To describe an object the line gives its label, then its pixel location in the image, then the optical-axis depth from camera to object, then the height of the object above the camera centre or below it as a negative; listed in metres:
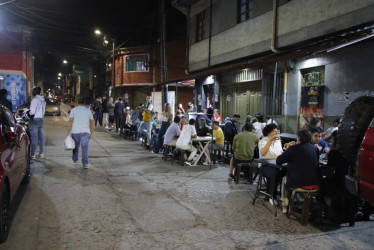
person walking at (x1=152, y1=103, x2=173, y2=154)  11.70 -0.90
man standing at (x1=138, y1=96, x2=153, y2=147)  13.06 -0.72
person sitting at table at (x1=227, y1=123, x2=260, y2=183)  7.67 -0.87
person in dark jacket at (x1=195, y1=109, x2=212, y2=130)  12.99 -0.40
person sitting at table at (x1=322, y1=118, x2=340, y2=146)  8.16 -0.64
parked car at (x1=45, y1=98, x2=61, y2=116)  31.26 -0.26
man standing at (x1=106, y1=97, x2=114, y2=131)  20.28 -0.58
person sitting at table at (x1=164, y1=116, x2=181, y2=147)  10.39 -0.82
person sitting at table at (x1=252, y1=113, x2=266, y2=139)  10.30 -0.58
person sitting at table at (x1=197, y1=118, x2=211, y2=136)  10.19 -0.69
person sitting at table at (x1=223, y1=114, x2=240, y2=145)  10.77 -0.72
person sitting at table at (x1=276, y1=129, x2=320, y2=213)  5.14 -0.84
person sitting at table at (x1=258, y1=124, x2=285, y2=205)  6.29 -0.79
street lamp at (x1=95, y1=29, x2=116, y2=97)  29.42 +2.00
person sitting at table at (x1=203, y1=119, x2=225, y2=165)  10.09 -0.87
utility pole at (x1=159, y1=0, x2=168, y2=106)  15.61 +3.05
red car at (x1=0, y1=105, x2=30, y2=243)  4.14 -0.86
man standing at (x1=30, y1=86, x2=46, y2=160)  9.36 -0.43
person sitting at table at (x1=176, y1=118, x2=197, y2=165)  9.65 -0.84
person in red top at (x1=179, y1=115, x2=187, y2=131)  11.38 -0.52
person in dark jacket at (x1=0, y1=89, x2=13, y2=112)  9.04 +0.14
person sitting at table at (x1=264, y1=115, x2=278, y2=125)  11.09 -0.39
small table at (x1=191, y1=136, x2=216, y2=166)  9.71 -1.03
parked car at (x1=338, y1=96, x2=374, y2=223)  3.90 -0.43
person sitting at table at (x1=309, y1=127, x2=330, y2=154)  6.82 -0.64
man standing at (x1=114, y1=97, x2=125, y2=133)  19.38 -0.32
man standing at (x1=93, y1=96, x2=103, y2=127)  22.22 -0.33
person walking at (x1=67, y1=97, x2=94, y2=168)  8.55 -0.53
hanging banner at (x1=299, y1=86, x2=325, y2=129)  10.85 +0.21
